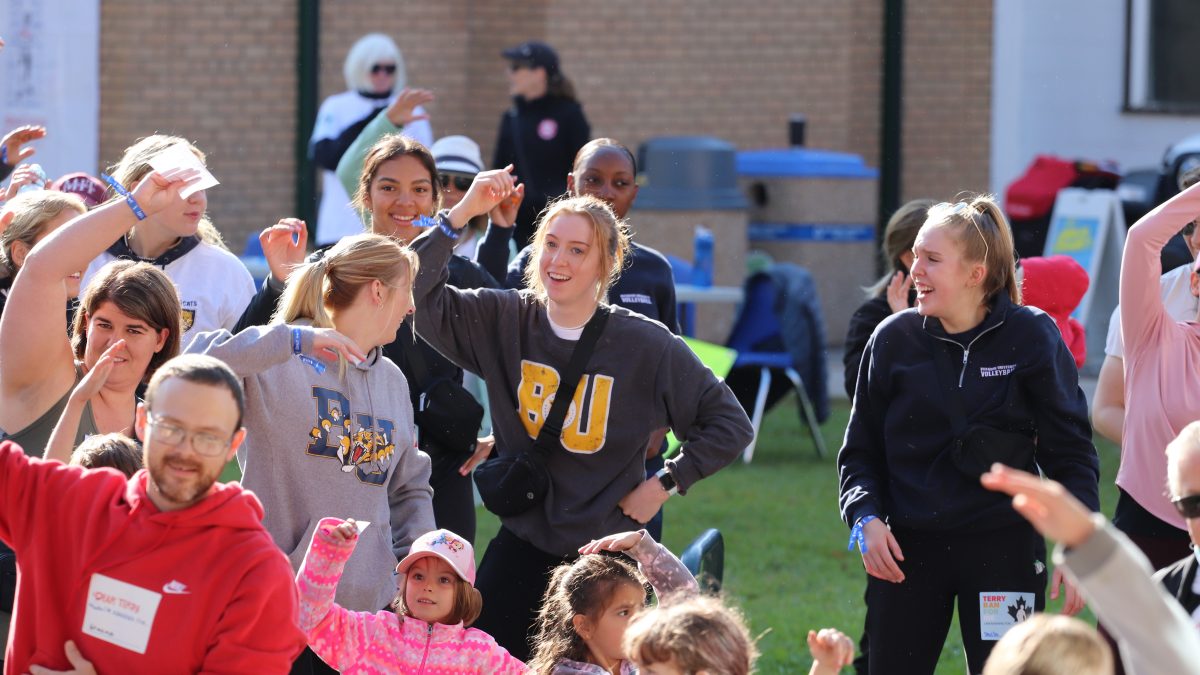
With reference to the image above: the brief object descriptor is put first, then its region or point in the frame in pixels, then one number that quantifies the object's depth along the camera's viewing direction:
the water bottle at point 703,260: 21.77
